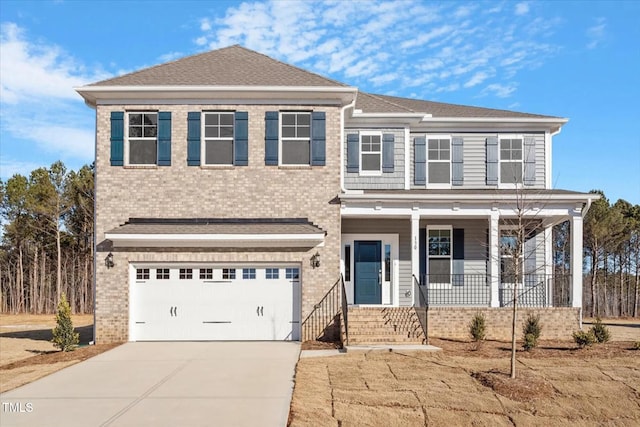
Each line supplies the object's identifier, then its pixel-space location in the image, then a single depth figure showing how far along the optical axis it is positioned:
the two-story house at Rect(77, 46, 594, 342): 16.03
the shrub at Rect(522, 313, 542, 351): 14.09
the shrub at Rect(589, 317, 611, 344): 15.05
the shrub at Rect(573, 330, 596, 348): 14.49
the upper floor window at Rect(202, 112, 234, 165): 16.62
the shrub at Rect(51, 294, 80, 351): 15.14
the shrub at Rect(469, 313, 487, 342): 14.52
